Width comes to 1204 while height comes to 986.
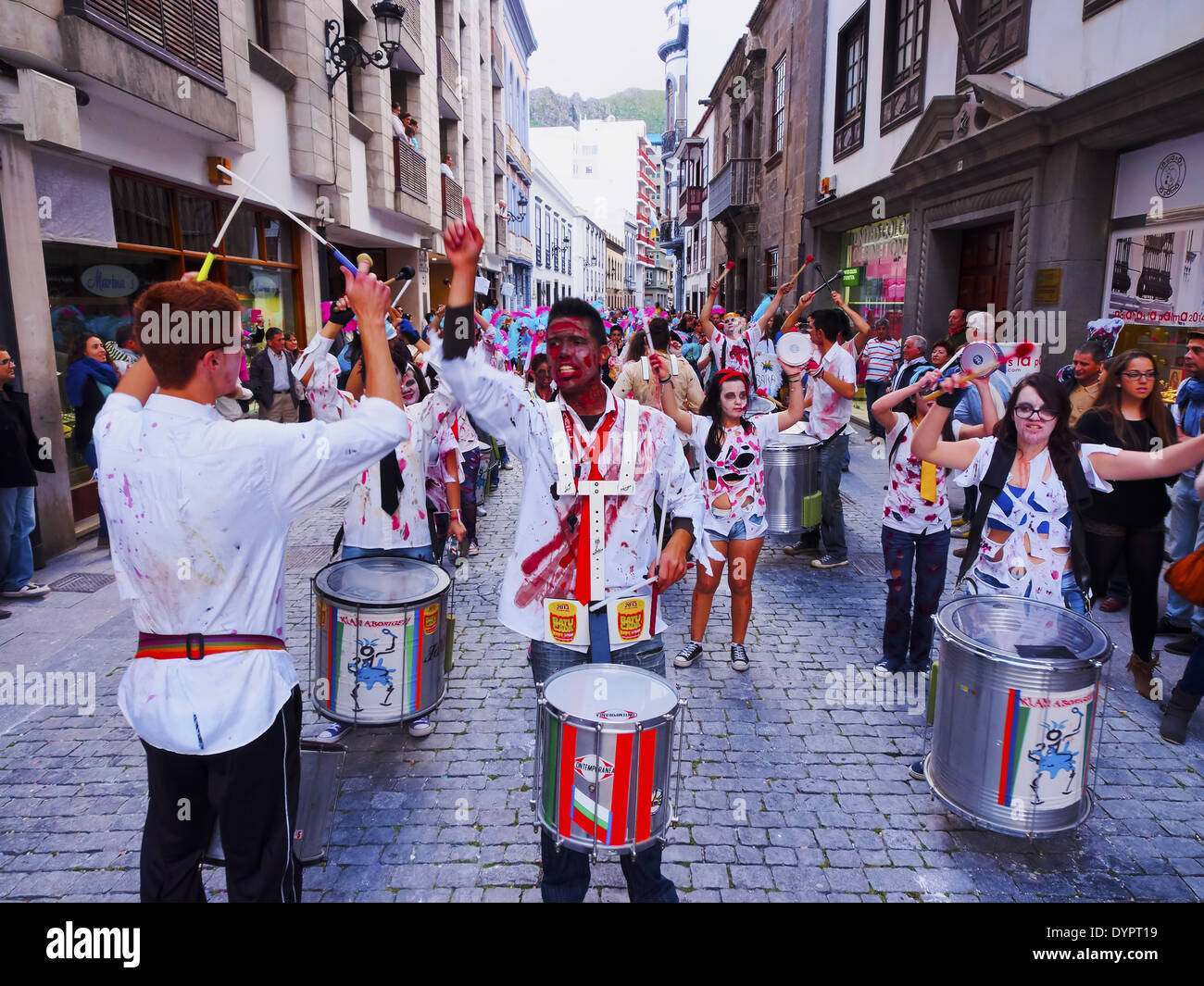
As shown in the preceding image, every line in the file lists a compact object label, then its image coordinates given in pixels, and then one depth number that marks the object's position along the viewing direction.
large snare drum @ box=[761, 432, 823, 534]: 6.64
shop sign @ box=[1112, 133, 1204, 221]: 7.46
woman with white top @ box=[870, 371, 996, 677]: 4.64
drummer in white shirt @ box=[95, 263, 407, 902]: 2.02
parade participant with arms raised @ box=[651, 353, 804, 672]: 5.09
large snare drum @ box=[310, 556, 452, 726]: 3.49
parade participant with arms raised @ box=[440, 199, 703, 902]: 2.76
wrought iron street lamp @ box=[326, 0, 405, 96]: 11.83
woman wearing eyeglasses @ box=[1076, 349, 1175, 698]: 4.75
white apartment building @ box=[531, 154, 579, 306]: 47.16
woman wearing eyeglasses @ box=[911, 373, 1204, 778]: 3.51
